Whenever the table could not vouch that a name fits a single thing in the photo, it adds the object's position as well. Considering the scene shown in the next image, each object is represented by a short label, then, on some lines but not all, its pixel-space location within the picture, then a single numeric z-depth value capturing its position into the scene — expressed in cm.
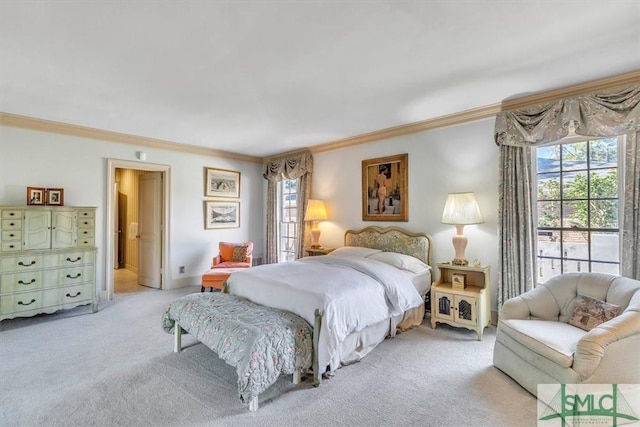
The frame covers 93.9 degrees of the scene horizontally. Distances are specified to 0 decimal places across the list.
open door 532
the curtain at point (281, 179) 554
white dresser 344
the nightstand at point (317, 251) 496
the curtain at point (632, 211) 264
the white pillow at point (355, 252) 409
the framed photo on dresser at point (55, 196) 400
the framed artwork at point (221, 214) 570
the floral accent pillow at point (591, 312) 227
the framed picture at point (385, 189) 430
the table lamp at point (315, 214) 511
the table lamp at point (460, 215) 342
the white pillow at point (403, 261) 368
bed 244
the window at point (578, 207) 291
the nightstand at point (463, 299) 318
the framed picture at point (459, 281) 342
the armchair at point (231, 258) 487
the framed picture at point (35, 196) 386
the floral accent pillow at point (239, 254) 526
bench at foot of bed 198
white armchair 189
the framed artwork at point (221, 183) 569
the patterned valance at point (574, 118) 265
